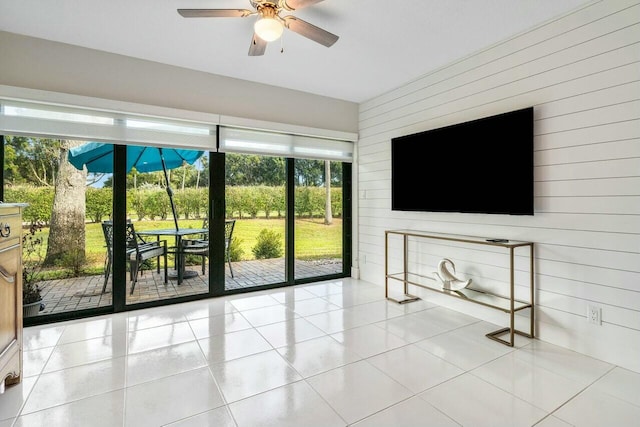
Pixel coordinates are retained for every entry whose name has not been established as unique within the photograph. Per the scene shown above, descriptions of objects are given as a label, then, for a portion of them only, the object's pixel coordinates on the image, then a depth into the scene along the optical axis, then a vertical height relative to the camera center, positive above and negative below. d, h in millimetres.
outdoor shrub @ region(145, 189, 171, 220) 3512 +113
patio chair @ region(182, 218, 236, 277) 3828 -385
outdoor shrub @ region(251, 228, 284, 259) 4195 -434
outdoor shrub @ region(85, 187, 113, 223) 3221 +108
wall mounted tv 2680 +437
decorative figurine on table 3106 -668
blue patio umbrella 3154 +592
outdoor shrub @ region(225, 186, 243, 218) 3902 +147
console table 2578 -774
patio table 3549 -252
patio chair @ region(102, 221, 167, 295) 3298 -410
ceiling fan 2043 +1303
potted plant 2951 -511
